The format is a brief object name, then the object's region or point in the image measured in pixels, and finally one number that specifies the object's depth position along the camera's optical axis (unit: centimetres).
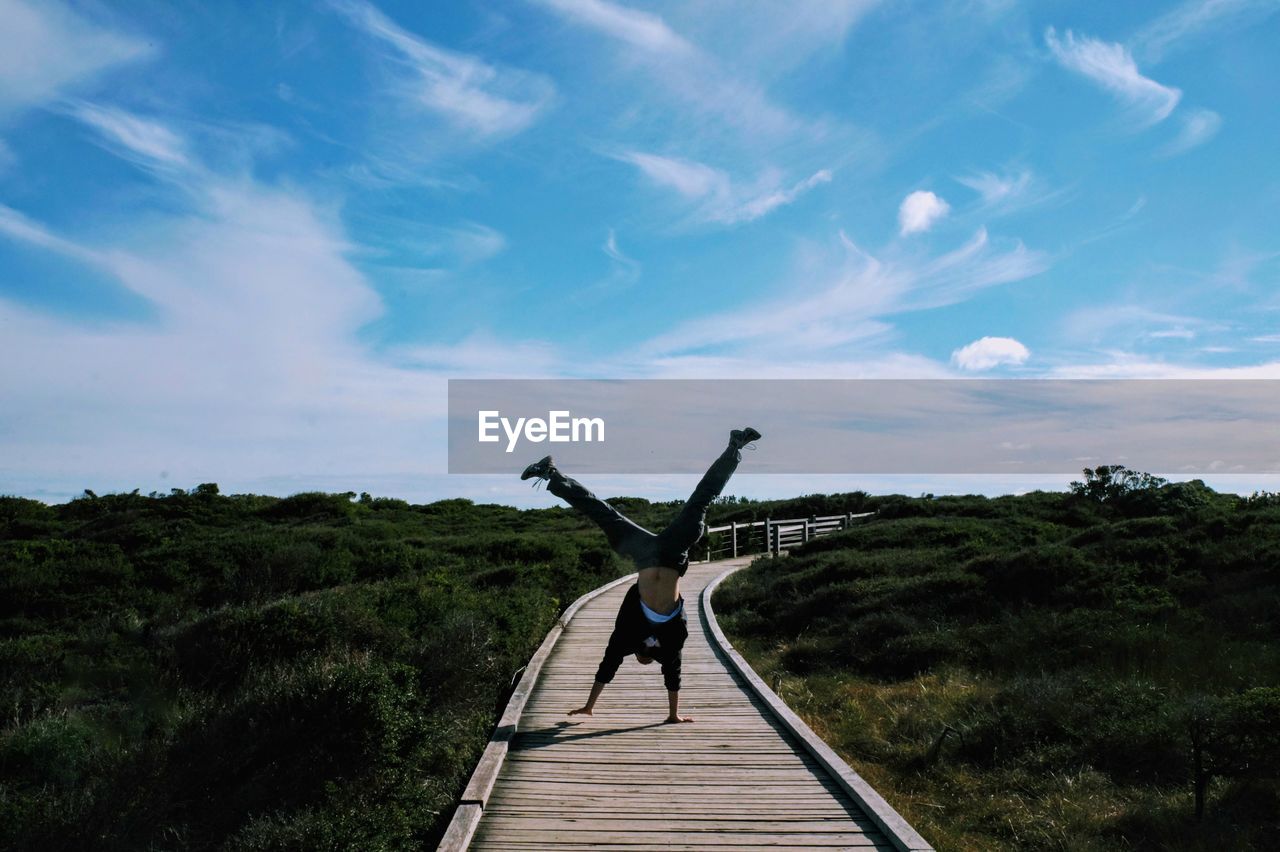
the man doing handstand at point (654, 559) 709
